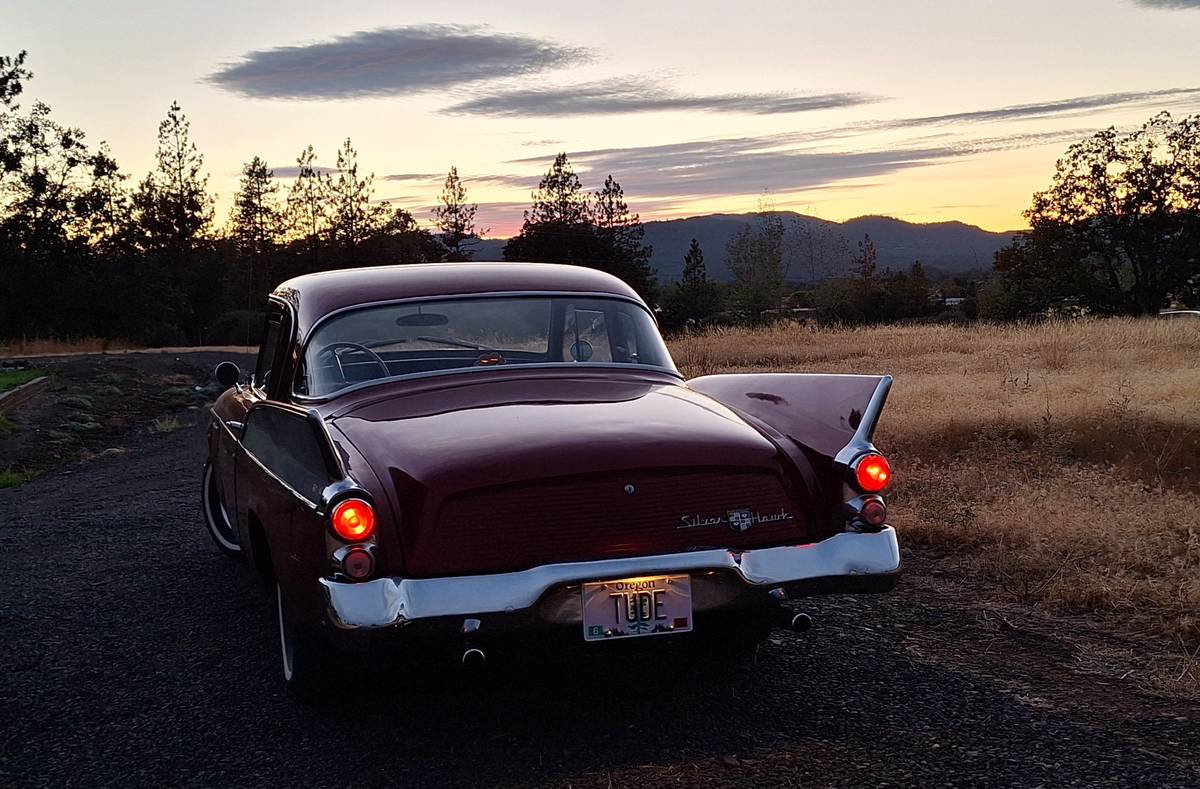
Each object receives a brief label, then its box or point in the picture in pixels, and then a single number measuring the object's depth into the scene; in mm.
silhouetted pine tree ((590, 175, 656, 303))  58844
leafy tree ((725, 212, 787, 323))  78250
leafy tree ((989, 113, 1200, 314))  49625
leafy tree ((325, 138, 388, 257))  71875
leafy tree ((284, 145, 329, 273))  71938
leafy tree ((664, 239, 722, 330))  67206
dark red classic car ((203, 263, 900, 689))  3359
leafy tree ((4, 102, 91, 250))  47938
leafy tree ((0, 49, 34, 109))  46750
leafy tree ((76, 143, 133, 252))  49906
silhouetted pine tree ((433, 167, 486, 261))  74438
